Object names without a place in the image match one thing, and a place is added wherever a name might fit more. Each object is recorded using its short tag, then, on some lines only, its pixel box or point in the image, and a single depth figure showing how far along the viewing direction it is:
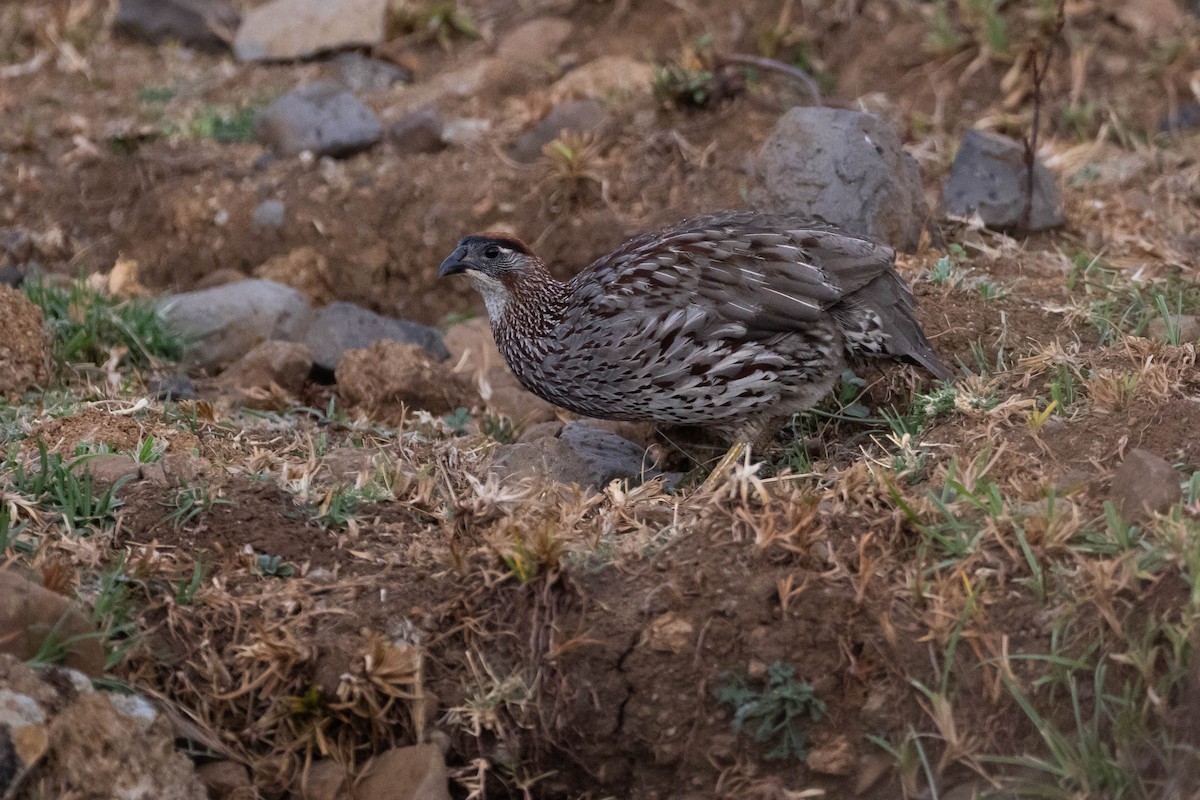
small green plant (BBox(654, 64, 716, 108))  16.20
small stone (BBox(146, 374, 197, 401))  12.56
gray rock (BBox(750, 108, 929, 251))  12.76
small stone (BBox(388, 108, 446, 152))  17.17
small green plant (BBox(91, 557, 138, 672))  7.70
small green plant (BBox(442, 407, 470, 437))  12.09
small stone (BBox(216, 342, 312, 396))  12.94
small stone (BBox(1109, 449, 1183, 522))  7.92
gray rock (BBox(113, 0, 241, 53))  20.41
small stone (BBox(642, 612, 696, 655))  7.89
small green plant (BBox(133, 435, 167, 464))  9.65
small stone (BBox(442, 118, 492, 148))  17.19
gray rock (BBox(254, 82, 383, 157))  17.20
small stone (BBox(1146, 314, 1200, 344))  10.28
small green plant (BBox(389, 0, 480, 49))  19.67
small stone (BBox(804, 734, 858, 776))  7.50
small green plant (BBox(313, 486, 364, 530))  9.03
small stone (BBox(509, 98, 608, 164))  16.69
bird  10.62
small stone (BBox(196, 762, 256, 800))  7.48
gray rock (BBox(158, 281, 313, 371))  13.83
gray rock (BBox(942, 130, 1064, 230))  13.95
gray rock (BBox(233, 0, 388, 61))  19.64
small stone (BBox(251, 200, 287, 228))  16.36
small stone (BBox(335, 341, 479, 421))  12.51
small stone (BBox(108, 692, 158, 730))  7.26
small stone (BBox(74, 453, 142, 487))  9.09
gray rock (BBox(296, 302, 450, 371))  13.76
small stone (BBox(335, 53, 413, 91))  19.17
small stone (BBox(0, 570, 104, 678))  7.33
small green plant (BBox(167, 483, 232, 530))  8.75
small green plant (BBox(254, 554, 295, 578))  8.55
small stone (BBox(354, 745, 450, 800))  7.48
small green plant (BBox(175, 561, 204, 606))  8.12
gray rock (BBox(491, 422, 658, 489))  10.37
